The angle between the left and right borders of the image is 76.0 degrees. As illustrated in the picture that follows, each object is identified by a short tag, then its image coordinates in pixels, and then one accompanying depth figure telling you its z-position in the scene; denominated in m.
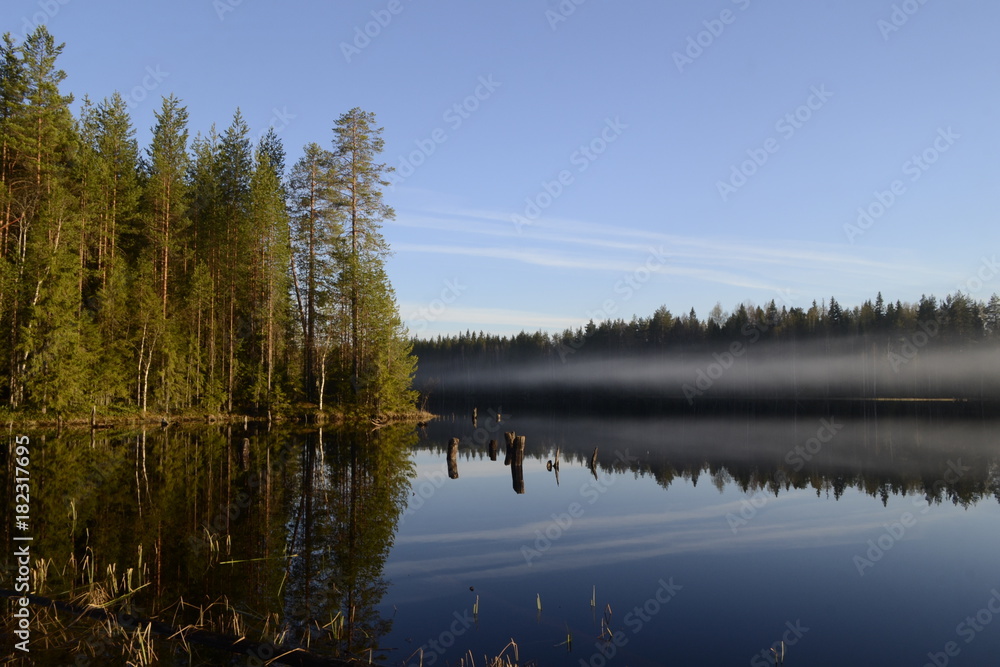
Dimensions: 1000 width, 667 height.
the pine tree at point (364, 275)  48.22
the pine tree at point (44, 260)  34.97
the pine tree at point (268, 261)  45.38
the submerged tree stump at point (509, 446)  32.12
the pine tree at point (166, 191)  43.06
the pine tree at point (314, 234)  48.25
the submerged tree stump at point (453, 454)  30.80
